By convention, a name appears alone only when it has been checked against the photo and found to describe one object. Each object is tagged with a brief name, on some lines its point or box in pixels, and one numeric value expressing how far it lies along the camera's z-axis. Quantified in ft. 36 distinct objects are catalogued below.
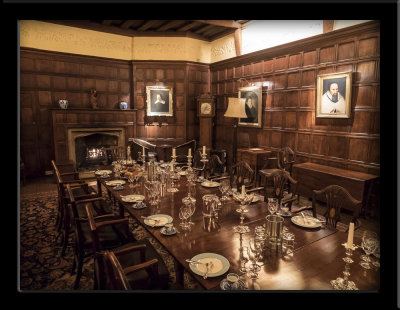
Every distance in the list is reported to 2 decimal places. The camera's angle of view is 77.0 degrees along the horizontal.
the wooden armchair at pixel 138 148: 21.13
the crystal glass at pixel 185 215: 6.70
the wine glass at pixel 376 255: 5.20
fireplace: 22.71
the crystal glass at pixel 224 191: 8.84
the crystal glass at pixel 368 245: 5.18
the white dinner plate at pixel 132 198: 8.79
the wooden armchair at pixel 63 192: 9.92
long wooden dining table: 4.66
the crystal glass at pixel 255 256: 4.76
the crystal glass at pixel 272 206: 7.03
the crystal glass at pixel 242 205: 6.61
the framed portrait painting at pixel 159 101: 25.58
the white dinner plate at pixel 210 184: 10.70
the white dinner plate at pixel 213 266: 4.86
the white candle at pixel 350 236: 4.59
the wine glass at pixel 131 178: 10.73
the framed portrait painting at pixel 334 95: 14.82
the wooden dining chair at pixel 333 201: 8.10
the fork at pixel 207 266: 4.72
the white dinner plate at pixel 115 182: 10.93
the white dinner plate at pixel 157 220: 6.87
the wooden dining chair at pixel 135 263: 5.26
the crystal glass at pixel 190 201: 7.72
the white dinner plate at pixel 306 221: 6.97
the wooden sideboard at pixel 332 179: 13.08
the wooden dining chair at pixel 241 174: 11.85
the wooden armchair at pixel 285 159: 17.92
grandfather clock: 24.79
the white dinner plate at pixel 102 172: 12.82
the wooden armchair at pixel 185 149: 24.34
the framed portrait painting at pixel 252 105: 20.74
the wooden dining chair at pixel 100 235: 7.53
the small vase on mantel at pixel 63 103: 21.61
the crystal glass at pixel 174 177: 10.68
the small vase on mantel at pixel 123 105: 24.71
